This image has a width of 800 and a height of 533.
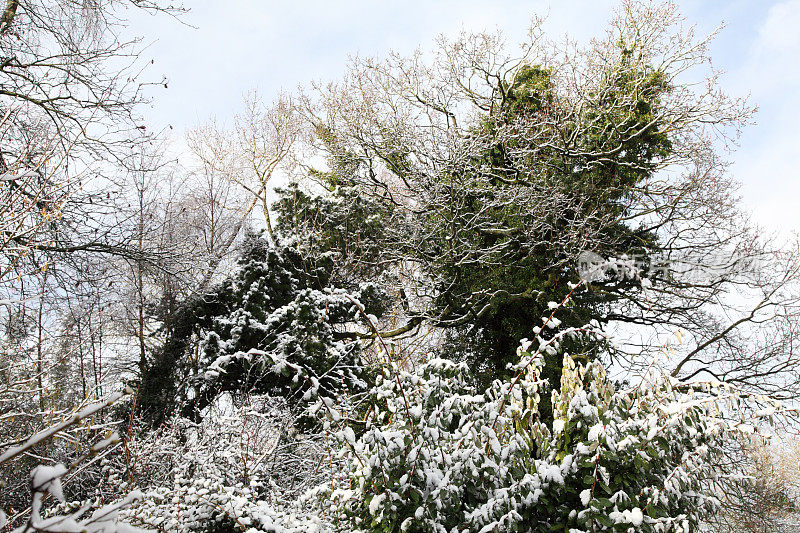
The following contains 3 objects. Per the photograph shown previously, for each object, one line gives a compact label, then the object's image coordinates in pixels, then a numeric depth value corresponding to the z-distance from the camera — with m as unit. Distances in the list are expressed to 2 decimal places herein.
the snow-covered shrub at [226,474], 3.04
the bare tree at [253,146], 12.40
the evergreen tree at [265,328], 8.21
